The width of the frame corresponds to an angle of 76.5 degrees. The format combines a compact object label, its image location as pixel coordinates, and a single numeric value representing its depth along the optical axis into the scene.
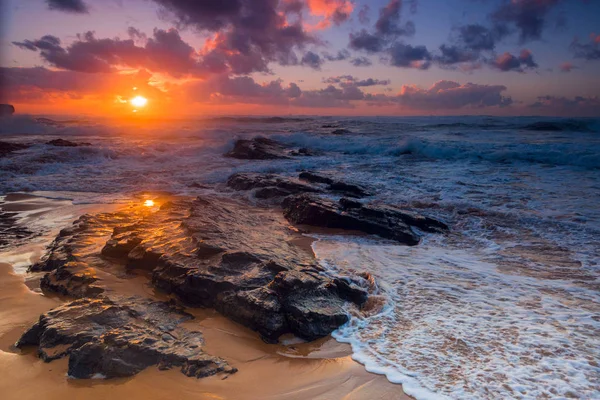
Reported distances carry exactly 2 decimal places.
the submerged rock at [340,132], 33.73
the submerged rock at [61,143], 19.62
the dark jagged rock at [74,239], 4.81
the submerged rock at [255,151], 18.91
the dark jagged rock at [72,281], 4.04
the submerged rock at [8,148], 17.07
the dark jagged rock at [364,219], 6.84
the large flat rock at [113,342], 2.86
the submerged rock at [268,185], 10.12
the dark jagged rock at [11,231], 6.08
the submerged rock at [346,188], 10.45
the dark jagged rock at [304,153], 20.30
